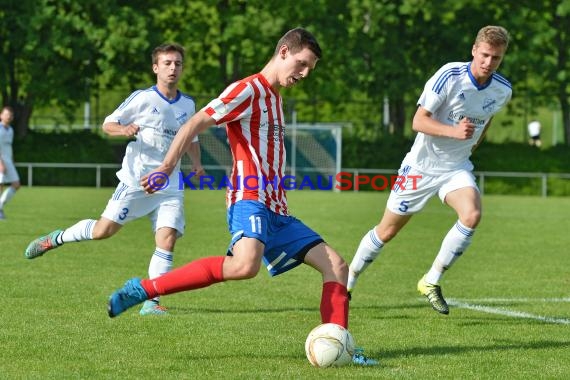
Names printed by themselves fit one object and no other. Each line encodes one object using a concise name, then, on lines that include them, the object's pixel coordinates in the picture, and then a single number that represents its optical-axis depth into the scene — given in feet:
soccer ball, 41.83
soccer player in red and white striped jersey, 42.86
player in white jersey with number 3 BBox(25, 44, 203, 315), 60.03
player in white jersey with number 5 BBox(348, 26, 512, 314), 56.70
